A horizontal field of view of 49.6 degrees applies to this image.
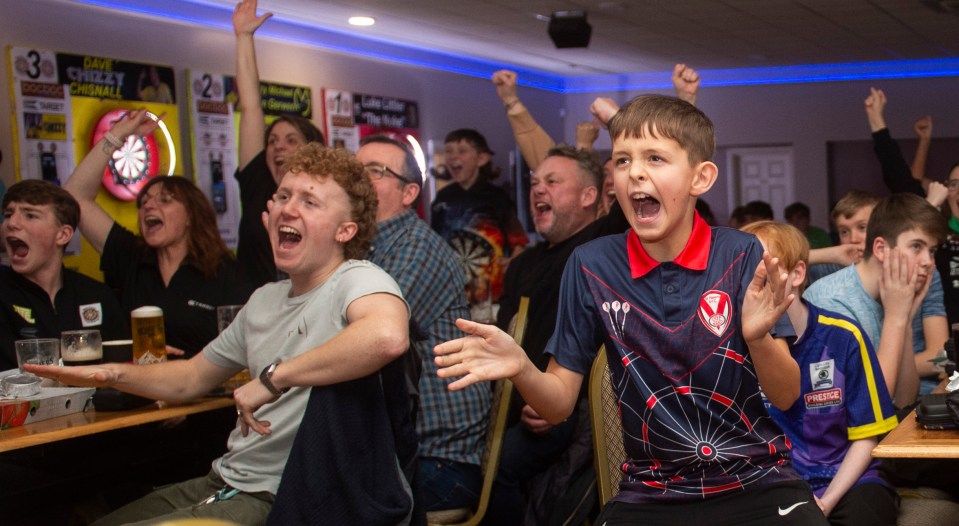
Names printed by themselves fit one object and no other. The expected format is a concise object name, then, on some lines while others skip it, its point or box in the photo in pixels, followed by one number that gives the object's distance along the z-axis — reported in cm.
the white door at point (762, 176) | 1186
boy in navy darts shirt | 217
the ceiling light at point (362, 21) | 778
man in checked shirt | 321
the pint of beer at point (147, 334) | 335
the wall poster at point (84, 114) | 583
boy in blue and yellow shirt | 279
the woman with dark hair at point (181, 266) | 406
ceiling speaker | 743
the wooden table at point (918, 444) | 228
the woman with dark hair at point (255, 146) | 488
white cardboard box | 295
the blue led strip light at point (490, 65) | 697
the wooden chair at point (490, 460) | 321
